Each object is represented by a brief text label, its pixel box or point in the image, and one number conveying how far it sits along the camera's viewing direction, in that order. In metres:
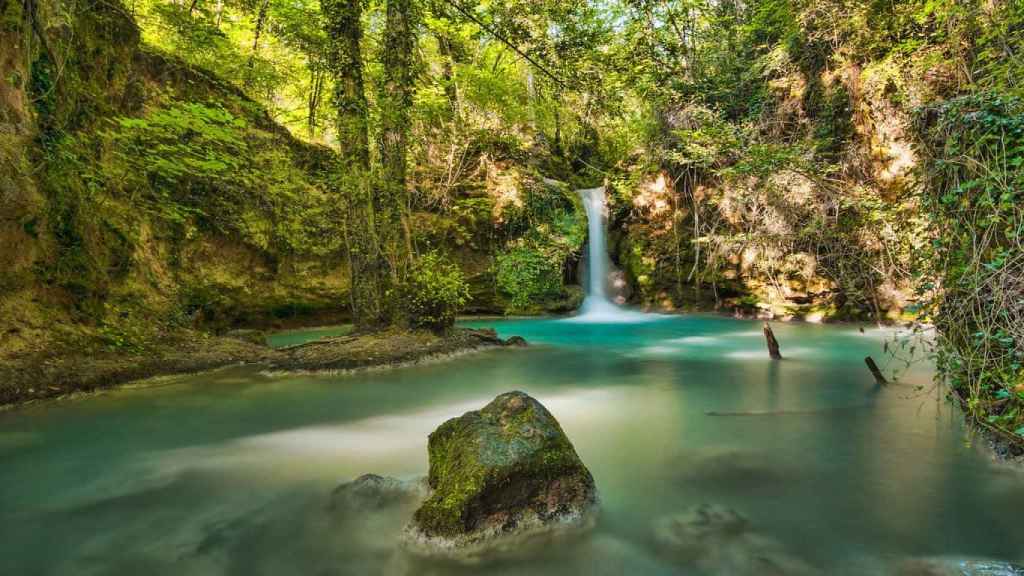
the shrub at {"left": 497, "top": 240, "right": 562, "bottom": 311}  14.16
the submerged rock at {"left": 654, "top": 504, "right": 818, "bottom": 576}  2.55
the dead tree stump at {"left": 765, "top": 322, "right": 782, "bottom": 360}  8.11
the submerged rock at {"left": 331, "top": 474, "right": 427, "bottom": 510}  3.17
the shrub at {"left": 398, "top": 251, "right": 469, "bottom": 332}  8.58
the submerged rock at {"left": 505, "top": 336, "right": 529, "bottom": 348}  9.78
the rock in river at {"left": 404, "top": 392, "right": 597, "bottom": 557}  2.69
